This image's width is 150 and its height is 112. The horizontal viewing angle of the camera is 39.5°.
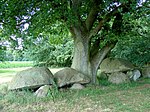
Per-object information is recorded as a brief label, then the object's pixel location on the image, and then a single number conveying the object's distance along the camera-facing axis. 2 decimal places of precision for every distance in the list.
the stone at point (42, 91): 6.62
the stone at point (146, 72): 11.06
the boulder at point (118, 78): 9.45
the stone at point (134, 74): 10.60
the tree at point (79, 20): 6.94
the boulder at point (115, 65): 10.63
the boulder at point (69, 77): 7.91
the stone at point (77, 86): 7.80
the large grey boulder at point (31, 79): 7.19
